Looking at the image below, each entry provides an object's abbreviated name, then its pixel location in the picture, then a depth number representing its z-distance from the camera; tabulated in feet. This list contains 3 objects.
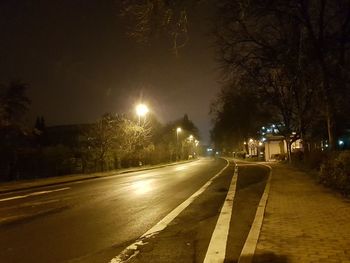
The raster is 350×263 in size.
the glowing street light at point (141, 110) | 160.80
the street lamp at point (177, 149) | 309.14
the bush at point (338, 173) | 48.01
